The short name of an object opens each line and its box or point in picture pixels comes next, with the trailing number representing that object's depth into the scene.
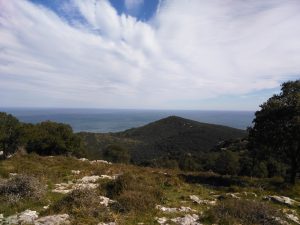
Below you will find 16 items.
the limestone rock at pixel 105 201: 9.60
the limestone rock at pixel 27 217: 7.89
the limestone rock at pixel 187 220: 8.52
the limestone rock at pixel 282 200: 11.82
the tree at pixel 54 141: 34.57
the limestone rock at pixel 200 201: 11.03
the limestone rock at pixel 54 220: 7.75
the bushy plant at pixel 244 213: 8.71
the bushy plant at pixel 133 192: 9.44
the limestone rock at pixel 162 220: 8.43
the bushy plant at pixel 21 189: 9.88
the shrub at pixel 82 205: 8.43
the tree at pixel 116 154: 60.99
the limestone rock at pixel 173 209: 9.57
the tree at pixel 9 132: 25.44
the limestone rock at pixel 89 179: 13.30
